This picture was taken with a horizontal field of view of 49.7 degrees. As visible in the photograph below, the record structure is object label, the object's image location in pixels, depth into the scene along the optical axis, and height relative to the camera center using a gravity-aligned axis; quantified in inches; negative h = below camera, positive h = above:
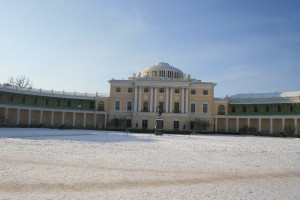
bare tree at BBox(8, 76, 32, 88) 3575.1 +426.0
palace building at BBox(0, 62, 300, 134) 2753.4 +150.5
